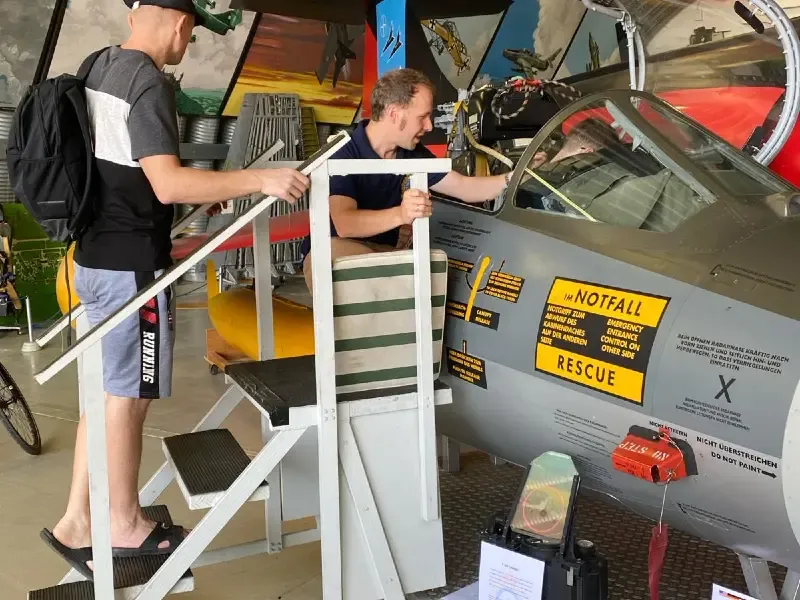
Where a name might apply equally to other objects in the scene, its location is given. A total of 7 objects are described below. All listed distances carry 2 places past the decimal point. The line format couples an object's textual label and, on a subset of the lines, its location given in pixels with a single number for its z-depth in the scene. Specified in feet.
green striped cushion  7.86
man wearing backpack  7.27
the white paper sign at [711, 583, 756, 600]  6.63
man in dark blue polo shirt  8.80
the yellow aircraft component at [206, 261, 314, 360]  15.47
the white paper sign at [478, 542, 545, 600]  7.46
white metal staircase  7.52
